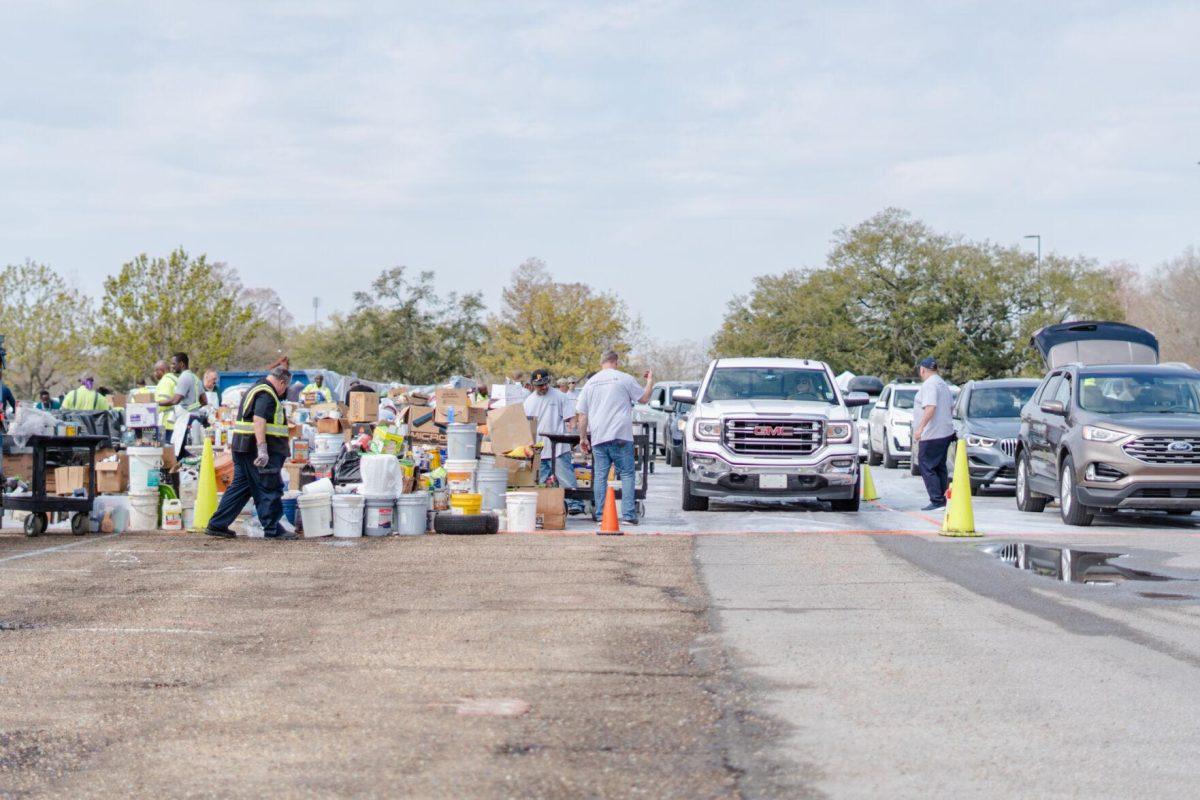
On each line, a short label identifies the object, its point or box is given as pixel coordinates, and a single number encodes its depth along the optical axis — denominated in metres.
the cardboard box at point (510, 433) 17.45
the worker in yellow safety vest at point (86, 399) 29.34
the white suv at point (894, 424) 30.06
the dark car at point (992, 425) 21.62
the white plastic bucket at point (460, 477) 16.64
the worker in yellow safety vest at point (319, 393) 20.27
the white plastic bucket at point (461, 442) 16.75
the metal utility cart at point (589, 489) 17.53
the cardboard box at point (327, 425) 17.72
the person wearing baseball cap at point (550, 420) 18.20
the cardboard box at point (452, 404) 17.62
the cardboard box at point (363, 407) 17.98
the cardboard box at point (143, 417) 19.98
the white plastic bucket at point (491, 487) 16.98
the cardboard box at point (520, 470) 17.55
